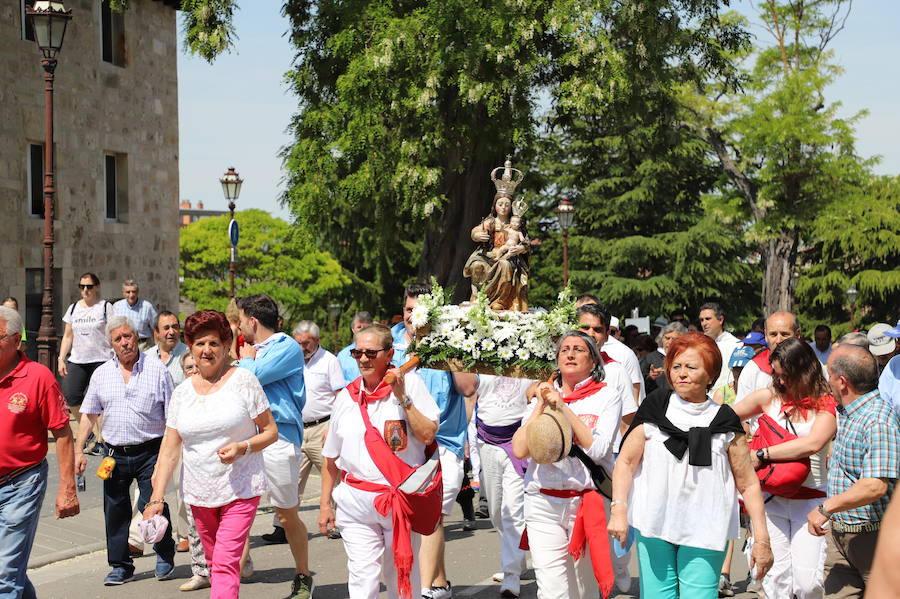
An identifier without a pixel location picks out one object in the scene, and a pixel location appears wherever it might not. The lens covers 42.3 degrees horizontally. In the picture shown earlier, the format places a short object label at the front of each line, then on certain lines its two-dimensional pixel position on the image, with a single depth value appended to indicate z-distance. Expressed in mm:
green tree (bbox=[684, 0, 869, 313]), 36562
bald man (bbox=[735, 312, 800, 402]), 7610
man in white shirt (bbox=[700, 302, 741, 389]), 11531
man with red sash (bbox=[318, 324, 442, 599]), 6355
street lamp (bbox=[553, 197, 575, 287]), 31281
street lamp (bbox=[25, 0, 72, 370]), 16234
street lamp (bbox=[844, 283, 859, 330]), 49750
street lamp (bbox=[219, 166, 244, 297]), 27328
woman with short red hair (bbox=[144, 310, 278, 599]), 6590
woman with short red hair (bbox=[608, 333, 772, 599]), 5660
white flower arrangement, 7535
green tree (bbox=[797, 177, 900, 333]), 51156
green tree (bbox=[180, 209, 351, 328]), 62219
